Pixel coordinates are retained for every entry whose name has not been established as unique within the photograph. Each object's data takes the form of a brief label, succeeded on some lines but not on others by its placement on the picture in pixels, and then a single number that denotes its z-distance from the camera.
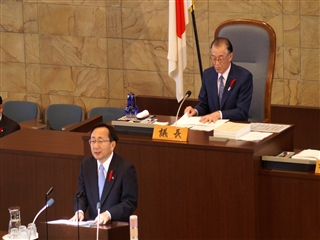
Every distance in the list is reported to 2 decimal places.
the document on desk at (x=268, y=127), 11.98
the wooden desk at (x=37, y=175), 12.98
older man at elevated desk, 12.97
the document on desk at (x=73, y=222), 9.44
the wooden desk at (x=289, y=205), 11.09
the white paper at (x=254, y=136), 11.42
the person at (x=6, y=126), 14.95
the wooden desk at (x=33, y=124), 19.17
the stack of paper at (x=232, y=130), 11.48
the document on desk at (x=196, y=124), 12.12
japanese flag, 16.16
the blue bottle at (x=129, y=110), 12.50
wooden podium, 9.22
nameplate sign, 11.51
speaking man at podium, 10.35
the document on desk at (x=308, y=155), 11.41
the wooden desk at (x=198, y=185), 11.17
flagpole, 16.62
